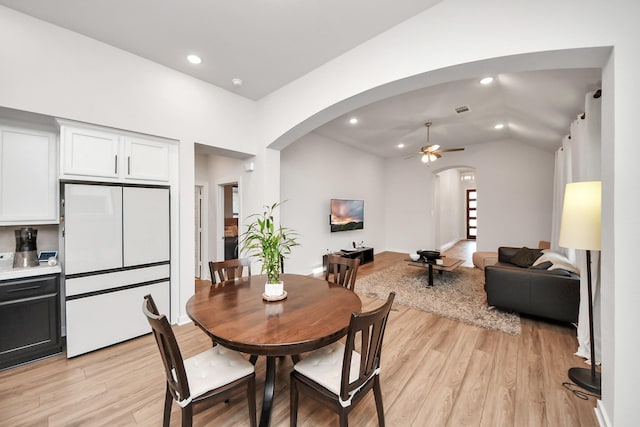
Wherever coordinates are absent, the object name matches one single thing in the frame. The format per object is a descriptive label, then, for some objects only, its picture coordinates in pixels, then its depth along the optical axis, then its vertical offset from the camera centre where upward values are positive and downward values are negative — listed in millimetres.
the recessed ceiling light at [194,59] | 2834 +1795
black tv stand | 5803 -1031
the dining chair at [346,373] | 1269 -970
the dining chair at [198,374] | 1239 -980
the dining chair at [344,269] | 2441 -592
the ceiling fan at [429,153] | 4723 +1163
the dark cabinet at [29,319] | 2215 -1002
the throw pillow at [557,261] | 3133 -710
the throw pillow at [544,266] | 3279 -730
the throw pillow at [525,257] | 4429 -836
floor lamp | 1826 -86
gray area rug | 3229 -1386
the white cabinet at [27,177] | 2379 +363
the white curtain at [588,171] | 2276 +415
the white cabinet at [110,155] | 2441 +630
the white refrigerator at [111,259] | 2449 -509
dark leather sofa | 2877 -997
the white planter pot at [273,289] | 1866 -588
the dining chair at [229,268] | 2418 -581
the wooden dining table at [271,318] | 1301 -672
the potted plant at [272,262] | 1809 -375
